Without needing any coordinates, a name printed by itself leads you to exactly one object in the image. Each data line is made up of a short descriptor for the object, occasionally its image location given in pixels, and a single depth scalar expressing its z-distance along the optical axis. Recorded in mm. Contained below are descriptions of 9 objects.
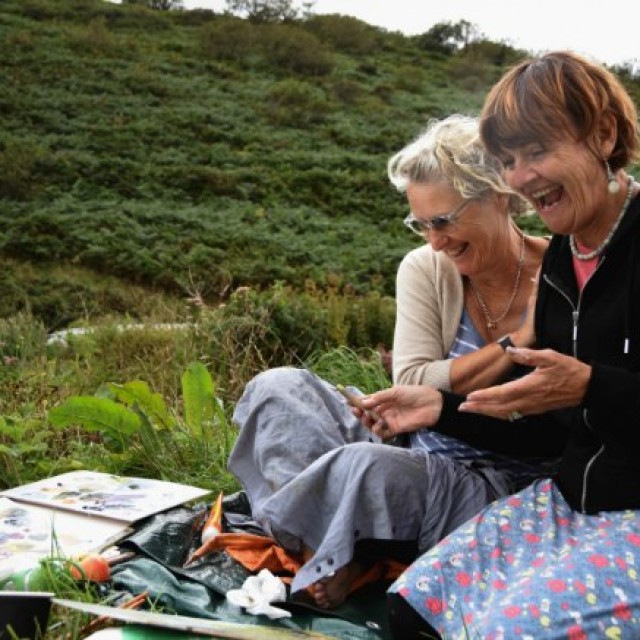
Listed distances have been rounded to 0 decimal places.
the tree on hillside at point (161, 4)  29125
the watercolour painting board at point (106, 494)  3299
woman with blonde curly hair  2844
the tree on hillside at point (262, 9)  27609
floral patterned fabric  2090
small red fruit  2779
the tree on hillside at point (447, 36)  29719
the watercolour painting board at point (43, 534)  2920
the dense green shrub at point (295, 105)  20500
